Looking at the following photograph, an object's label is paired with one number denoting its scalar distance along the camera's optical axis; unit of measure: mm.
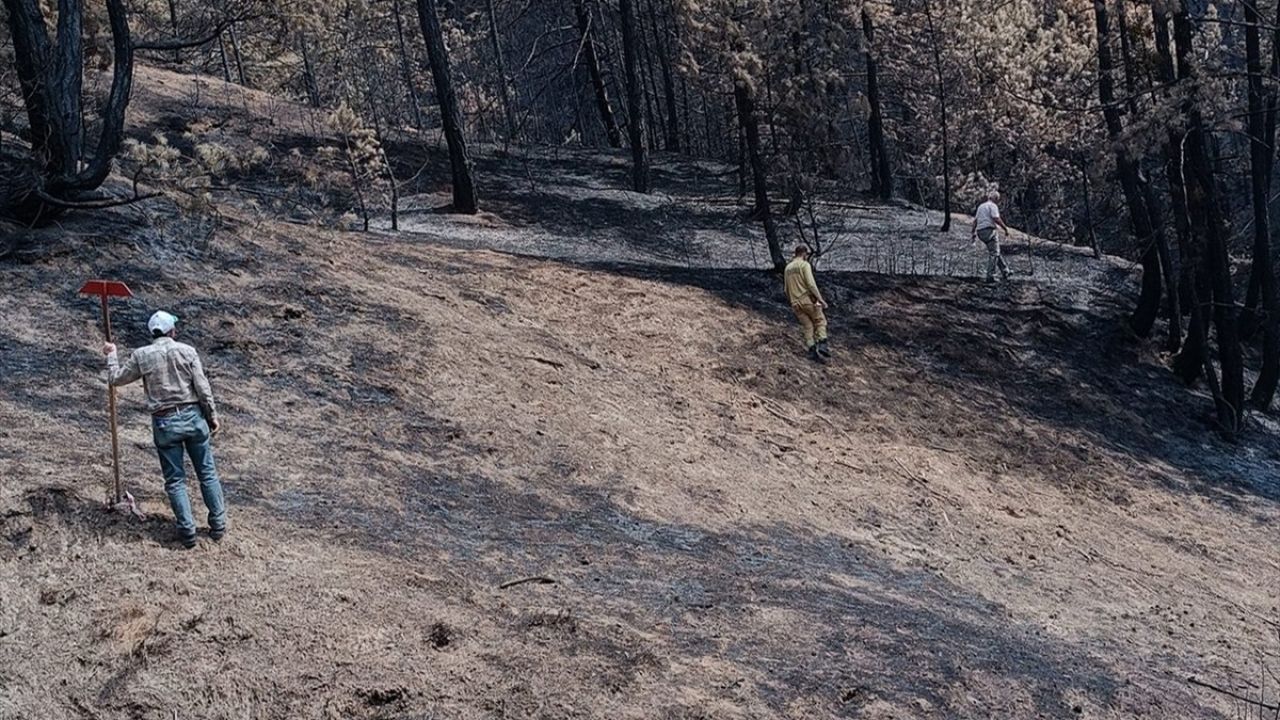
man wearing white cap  7242
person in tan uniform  16297
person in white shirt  20859
